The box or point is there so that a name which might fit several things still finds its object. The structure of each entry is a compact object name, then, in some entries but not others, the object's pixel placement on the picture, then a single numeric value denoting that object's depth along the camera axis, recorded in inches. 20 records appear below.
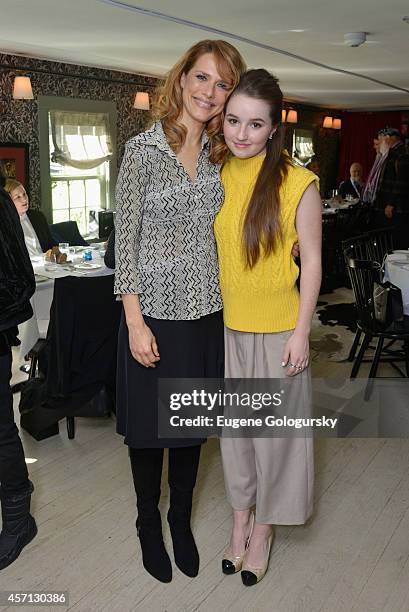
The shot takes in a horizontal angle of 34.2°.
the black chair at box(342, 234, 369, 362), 173.3
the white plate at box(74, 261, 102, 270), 178.2
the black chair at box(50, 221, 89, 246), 269.8
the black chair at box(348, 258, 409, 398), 155.6
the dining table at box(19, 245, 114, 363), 157.8
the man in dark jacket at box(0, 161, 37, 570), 84.7
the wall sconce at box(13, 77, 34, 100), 258.4
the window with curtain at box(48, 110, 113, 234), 299.4
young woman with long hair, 76.5
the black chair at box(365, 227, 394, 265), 196.1
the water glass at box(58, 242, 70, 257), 203.3
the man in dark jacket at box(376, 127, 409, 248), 283.6
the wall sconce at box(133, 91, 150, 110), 316.5
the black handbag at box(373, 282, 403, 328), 153.2
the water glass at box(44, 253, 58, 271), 182.1
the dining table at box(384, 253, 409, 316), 156.2
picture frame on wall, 266.2
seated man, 447.8
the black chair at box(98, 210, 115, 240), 306.3
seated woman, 169.0
